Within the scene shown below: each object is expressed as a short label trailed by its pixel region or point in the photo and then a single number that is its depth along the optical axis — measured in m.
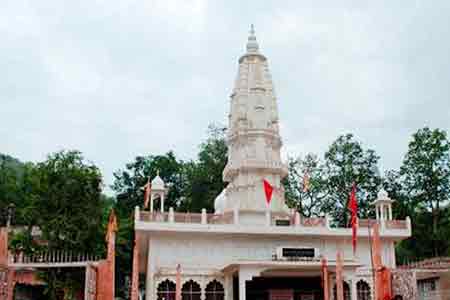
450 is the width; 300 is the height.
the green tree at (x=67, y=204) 27.59
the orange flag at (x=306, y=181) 33.59
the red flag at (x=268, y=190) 27.62
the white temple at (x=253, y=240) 25.83
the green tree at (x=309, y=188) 42.94
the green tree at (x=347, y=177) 41.97
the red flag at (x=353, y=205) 18.20
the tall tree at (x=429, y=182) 38.56
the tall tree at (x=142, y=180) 46.72
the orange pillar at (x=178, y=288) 22.67
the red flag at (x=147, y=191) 28.26
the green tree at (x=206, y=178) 45.19
